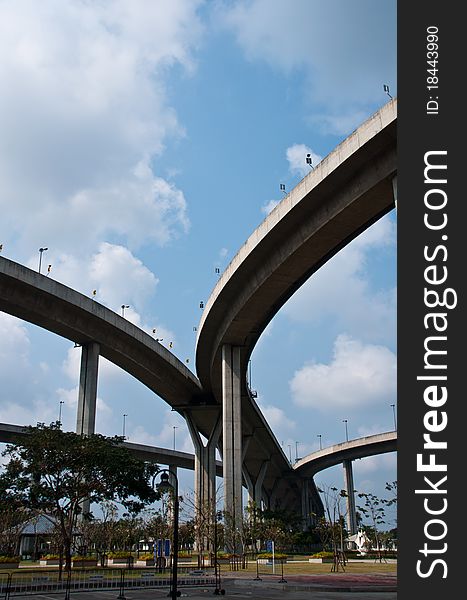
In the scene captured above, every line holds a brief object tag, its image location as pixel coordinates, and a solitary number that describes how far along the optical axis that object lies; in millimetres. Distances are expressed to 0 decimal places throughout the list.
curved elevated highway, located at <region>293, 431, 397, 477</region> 101756
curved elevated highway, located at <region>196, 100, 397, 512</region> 32375
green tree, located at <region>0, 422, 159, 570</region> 36312
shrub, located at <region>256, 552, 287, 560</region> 60188
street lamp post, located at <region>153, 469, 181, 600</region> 18578
